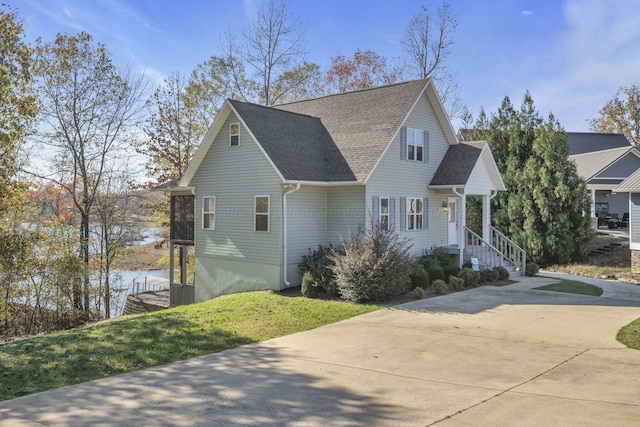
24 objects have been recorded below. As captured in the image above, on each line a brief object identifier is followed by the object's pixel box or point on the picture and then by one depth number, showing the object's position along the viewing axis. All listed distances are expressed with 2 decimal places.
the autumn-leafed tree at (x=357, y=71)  35.50
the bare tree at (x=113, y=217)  25.54
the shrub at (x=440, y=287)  15.34
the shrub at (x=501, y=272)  17.98
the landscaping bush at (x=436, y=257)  17.83
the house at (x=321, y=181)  16.59
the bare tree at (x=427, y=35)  30.88
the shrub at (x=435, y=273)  16.77
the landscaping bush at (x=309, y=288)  15.02
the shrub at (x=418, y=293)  14.51
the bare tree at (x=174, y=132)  30.50
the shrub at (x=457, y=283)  16.02
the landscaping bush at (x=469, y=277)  16.59
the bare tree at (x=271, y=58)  31.20
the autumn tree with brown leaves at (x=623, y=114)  47.72
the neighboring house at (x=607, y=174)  31.50
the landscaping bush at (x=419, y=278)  15.84
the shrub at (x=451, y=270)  17.30
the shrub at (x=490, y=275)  17.62
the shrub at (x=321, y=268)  14.98
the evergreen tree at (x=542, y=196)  22.36
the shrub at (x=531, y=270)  19.28
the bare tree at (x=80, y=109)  23.08
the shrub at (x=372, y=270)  13.82
